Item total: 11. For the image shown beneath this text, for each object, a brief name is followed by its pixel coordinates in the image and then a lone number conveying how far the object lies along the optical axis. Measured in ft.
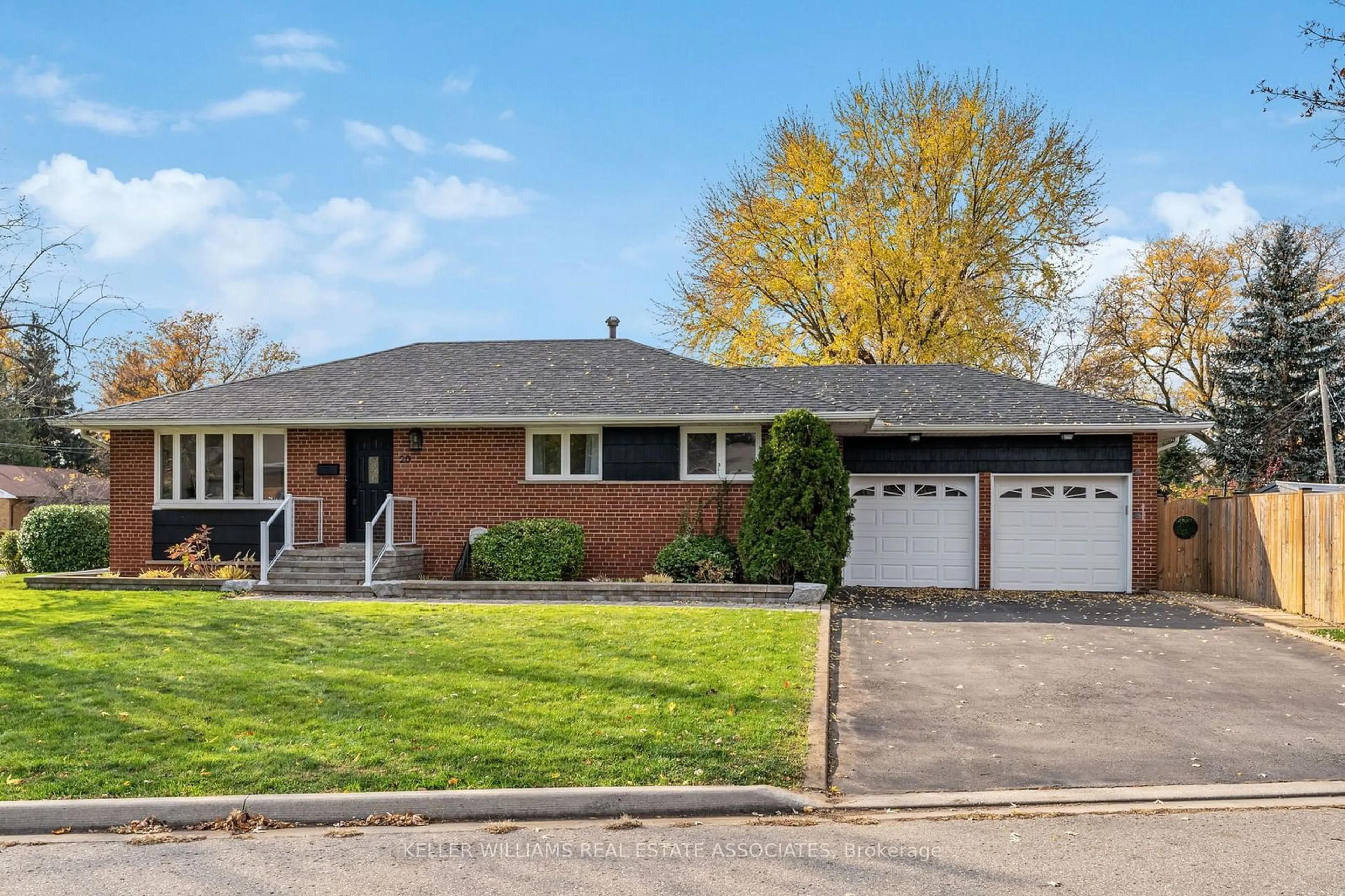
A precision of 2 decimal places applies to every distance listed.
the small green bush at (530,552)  51.34
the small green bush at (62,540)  64.49
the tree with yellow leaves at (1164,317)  113.70
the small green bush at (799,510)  47.78
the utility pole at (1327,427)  78.74
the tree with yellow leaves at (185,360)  129.39
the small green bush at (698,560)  49.67
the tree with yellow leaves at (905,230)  95.09
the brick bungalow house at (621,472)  54.44
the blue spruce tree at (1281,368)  93.15
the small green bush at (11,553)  68.85
